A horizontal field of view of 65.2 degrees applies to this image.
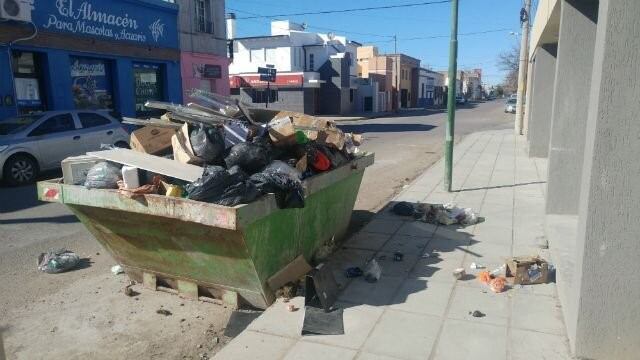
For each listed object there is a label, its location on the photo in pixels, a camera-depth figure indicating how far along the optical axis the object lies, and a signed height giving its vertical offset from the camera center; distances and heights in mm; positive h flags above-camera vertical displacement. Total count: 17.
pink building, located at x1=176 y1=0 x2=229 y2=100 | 21375 +2252
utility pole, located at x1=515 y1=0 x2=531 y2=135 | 21984 +1481
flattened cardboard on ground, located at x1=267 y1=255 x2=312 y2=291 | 4289 -1571
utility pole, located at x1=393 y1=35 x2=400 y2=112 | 62688 +1832
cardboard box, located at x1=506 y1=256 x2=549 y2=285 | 4523 -1587
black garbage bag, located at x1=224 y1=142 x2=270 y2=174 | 4188 -510
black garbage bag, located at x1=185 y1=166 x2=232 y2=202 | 3611 -641
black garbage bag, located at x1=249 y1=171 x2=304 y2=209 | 3863 -708
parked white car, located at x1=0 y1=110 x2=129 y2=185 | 10211 -922
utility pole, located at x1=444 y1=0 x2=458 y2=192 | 8789 -100
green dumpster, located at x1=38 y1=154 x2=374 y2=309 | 3664 -1139
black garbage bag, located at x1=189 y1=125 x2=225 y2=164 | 4238 -401
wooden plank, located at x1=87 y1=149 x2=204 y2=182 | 3926 -541
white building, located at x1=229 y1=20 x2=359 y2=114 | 41188 +2116
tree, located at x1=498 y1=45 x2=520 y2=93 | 64081 +4041
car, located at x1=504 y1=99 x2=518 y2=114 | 47991 -1108
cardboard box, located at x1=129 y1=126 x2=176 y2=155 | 4633 -398
